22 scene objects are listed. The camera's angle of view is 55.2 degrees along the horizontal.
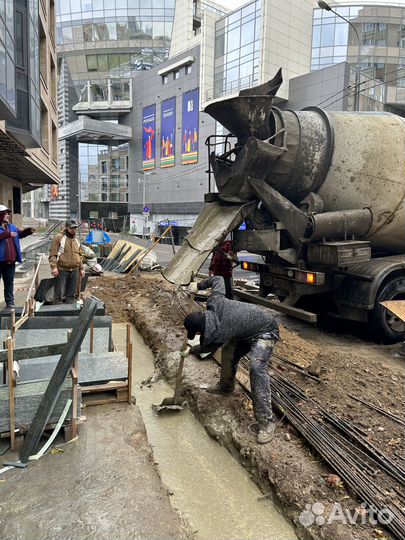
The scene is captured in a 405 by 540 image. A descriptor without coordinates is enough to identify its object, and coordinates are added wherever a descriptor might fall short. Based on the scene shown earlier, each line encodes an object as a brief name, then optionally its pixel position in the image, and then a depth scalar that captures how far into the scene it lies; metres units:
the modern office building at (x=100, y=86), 48.09
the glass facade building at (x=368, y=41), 32.12
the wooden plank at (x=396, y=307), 5.51
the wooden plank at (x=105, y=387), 3.97
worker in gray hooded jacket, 3.63
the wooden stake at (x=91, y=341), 4.89
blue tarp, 19.17
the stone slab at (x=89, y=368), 4.10
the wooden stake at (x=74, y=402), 3.28
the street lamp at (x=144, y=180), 40.80
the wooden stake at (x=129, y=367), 3.95
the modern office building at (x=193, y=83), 30.55
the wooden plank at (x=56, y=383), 3.04
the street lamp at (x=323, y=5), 12.88
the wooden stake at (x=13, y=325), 4.26
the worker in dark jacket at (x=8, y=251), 6.59
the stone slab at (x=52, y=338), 5.06
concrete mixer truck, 5.80
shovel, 4.41
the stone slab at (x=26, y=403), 3.22
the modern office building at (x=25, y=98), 8.30
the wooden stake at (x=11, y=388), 3.03
